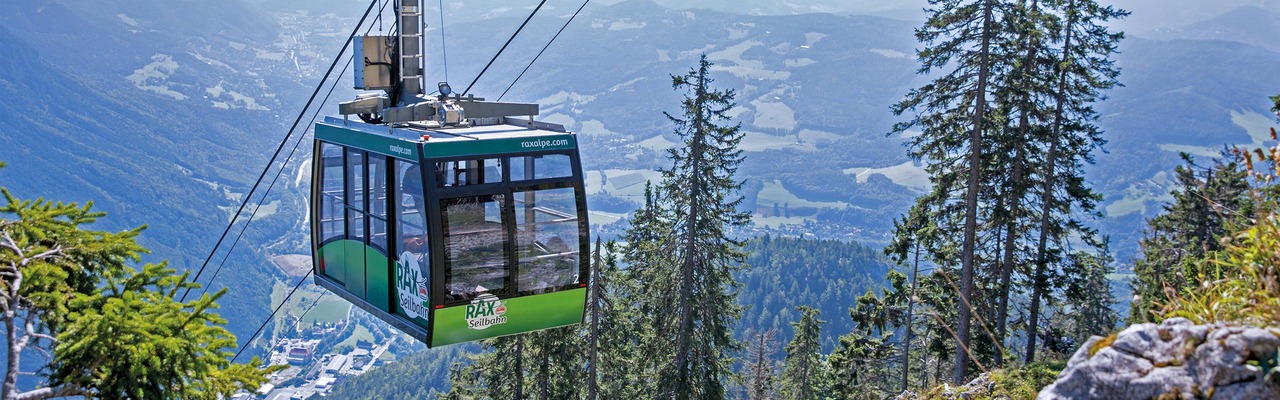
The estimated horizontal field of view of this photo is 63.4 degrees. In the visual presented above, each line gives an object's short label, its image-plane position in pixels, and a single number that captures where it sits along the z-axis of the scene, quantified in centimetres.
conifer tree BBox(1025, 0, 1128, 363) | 2294
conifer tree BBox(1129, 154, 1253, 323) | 2741
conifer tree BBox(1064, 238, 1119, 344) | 3481
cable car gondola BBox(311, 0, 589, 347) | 1064
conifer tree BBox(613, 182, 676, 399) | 2558
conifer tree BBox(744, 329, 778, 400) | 4103
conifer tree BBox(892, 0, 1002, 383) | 2094
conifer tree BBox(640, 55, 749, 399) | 2409
